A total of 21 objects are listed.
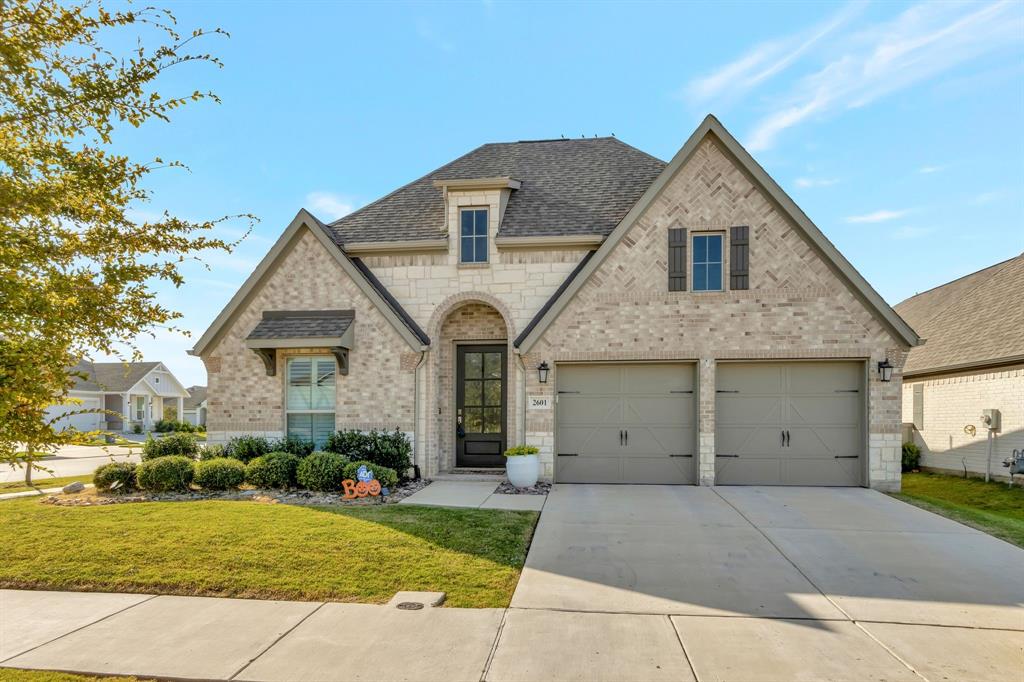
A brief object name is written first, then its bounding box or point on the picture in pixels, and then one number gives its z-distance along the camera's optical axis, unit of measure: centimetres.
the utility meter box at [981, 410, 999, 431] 1472
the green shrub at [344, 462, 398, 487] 1127
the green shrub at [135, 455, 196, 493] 1145
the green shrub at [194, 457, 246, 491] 1147
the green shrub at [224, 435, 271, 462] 1278
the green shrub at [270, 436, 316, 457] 1291
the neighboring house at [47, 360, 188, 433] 4021
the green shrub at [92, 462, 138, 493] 1169
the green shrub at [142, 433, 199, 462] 1291
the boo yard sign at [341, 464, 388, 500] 1091
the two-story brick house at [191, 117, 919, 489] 1222
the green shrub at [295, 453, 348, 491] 1128
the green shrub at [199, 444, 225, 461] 1276
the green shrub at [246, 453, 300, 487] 1154
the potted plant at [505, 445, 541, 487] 1195
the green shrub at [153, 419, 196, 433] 3894
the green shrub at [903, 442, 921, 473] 1780
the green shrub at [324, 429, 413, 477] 1248
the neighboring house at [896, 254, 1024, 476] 1465
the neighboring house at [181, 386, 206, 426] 5562
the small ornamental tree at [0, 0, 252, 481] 378
